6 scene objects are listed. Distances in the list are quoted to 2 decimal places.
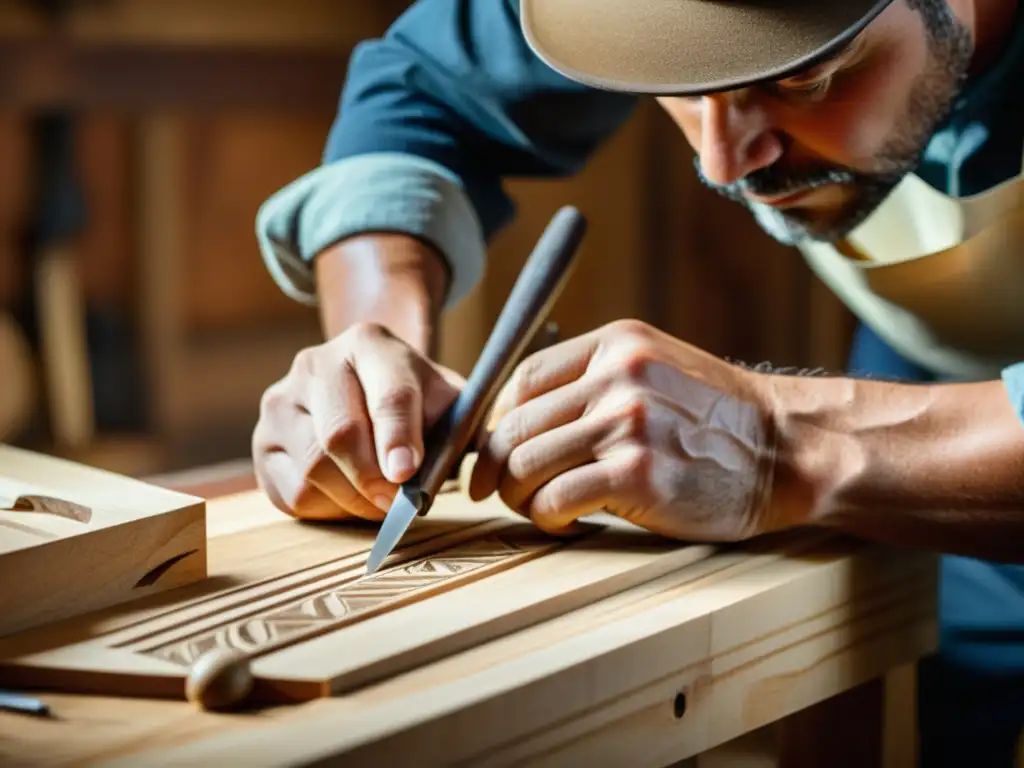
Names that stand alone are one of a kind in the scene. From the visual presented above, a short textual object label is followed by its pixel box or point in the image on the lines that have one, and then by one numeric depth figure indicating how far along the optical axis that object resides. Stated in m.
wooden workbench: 0.72
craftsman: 1.01
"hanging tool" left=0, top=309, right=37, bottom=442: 2.93
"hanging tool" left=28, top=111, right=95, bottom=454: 2.93
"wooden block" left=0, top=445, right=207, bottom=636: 0.84
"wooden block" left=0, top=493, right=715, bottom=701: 0.78
